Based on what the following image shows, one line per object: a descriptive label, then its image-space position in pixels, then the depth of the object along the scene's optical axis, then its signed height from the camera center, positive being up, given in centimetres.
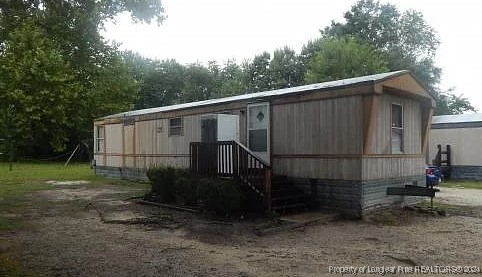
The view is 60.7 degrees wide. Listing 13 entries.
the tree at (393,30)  4053 +1156
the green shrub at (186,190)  995 -101
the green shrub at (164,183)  1096 -92
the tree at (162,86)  4400 +679
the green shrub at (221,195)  864 -100
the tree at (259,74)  3984 +734
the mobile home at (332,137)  889 +26
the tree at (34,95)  2694 +377
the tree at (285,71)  3865 +721
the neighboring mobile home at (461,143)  1891 +14
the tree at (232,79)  4241 +787
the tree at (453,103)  3884 +418
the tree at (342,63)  3325 +679
